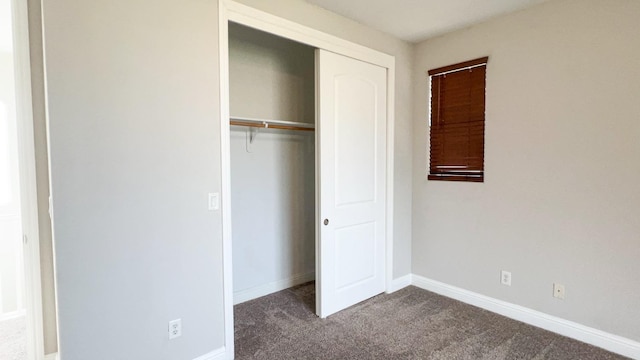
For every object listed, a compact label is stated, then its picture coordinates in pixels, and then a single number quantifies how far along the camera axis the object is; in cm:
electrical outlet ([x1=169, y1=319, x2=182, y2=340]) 191
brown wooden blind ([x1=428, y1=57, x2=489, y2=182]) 291
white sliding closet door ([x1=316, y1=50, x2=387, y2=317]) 269
